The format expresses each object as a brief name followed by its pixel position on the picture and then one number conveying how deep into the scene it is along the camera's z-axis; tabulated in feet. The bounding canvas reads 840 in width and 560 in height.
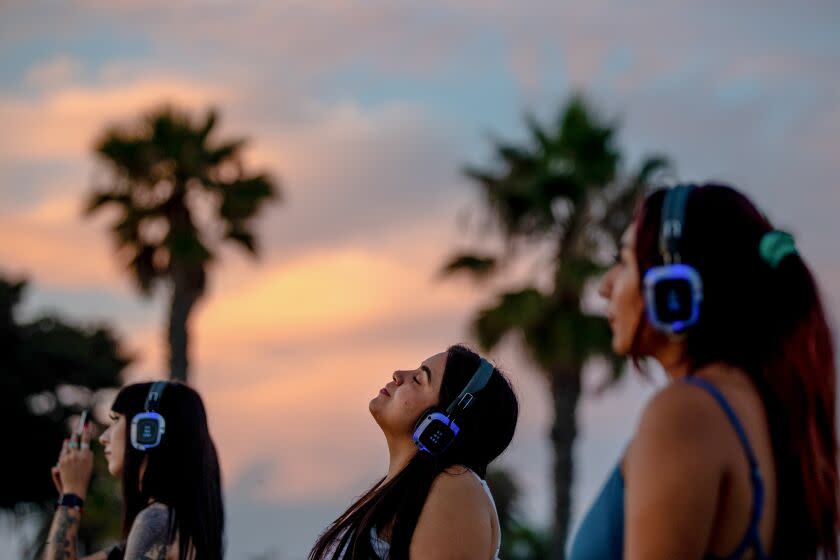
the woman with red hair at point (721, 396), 8.14
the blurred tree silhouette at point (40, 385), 110.42
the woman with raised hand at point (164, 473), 19.03
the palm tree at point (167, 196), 80.84
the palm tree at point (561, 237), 75.51
